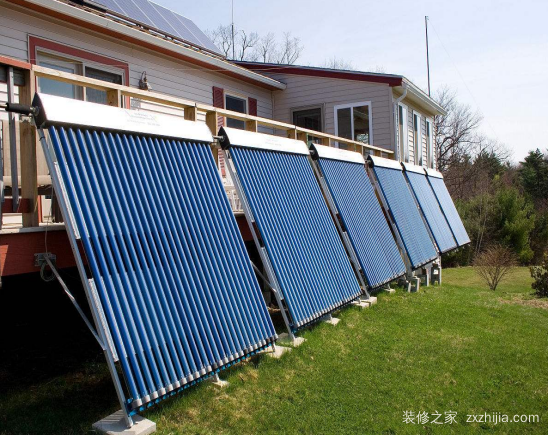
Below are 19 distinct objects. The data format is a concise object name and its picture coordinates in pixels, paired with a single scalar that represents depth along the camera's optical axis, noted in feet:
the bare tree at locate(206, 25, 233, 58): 97.60
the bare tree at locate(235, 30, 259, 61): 103.10
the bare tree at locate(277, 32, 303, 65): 115.03
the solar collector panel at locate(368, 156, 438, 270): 27.12
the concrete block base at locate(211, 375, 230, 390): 12.57
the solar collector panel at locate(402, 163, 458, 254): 33.50
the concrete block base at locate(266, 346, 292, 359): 14.62
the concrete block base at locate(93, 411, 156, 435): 10.00
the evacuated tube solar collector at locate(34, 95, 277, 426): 10.19
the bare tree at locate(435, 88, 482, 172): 114.93
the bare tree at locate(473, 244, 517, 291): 36.69
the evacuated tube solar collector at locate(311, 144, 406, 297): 21.34
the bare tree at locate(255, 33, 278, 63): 110.42
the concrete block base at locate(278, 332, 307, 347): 15.70
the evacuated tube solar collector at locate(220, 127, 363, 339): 15.85
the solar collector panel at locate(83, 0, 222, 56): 28.89
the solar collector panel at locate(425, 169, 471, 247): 40.96
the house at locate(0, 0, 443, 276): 23.36
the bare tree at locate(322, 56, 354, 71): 119.85
